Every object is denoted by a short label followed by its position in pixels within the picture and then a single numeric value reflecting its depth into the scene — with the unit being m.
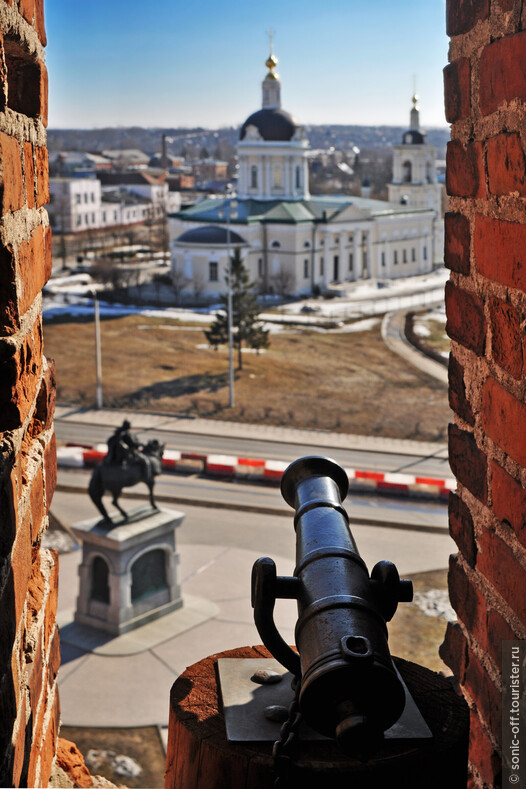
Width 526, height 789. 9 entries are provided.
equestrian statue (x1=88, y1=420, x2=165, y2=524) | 12.62
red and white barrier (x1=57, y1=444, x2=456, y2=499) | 18.50
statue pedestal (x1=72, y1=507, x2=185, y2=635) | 12.48
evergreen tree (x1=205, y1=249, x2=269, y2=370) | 34.62
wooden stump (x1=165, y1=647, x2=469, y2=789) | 1.58
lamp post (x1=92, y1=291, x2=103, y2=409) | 27.20
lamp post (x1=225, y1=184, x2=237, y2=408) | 27.42
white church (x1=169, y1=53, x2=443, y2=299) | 50.84
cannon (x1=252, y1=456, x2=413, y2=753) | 1.47
